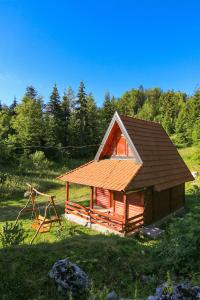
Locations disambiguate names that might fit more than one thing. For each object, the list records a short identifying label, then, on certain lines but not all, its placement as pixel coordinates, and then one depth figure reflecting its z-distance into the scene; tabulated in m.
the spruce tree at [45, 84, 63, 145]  37.25
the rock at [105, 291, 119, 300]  4.60
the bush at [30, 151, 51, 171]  27.53
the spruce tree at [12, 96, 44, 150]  33.25
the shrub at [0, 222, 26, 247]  7.77
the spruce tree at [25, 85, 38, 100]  43.56
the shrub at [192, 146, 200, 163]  29.67
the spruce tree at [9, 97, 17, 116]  46.03
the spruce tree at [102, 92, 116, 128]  46.88
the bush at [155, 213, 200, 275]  5.96
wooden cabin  11.84
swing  10.39
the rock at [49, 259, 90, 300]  4.85
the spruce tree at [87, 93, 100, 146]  41.91
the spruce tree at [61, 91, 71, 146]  38.86
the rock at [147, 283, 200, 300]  4.07
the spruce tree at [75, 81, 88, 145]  40.75
